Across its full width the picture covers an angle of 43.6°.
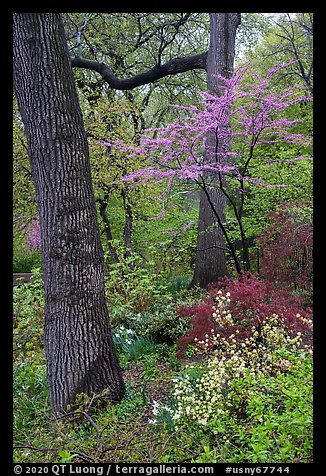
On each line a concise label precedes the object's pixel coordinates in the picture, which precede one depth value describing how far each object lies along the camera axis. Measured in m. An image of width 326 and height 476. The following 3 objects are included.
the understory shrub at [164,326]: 4.24
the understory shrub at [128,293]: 5.18
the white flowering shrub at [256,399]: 2.26
